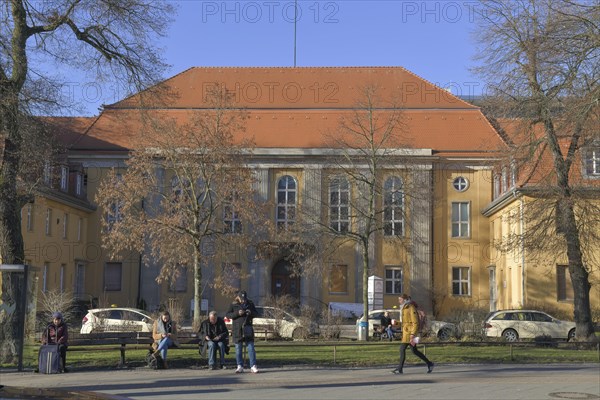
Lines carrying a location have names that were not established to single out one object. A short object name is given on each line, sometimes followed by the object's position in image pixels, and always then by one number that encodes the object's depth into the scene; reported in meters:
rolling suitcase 17.00
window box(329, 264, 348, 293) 46.06
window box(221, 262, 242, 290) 30.97
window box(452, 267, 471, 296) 46.31
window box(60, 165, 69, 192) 43.34
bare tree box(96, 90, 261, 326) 29.38
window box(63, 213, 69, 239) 44.09
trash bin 29.03
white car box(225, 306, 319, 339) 29.53
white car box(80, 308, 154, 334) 29.17
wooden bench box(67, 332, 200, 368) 18.77
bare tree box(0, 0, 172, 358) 18.45
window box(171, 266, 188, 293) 46.00
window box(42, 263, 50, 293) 40.88
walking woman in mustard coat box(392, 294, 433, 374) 16.91
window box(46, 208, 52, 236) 41.72
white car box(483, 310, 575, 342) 31.80
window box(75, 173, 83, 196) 46.56
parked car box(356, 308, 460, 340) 29.19
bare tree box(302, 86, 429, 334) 31.38
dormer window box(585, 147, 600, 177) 25.61
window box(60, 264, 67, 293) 43.43
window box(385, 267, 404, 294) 46.47
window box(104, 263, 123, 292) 46.81
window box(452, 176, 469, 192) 46.81
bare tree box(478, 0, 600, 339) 23.72
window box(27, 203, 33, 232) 39.00
